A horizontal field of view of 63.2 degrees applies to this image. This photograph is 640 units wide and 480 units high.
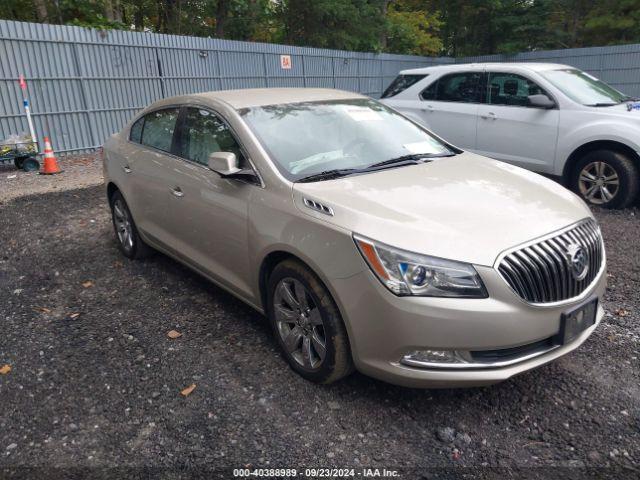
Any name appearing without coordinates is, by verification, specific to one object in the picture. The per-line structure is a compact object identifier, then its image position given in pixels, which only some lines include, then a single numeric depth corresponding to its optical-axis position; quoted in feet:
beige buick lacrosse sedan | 8.02
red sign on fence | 50.37
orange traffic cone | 29.86
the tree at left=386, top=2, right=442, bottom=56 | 81.66
